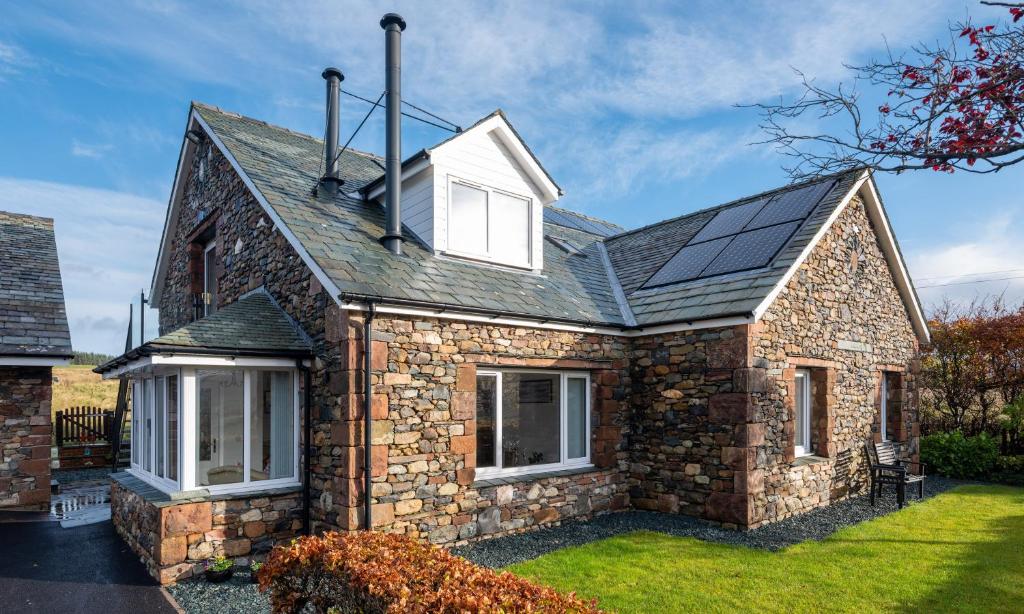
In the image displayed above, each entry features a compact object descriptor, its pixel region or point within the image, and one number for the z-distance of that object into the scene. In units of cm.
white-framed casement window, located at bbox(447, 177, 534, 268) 1056
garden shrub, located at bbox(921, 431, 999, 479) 1414
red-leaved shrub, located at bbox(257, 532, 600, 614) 382
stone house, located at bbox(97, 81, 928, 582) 773
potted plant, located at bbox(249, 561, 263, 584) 700
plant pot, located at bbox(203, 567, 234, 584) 703
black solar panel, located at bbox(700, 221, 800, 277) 1067
